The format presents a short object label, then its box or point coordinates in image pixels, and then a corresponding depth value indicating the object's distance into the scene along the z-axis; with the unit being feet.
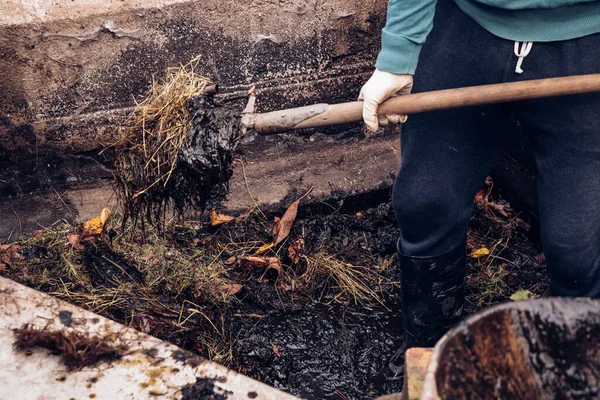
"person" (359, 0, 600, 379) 5.89
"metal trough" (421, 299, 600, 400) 4.05
